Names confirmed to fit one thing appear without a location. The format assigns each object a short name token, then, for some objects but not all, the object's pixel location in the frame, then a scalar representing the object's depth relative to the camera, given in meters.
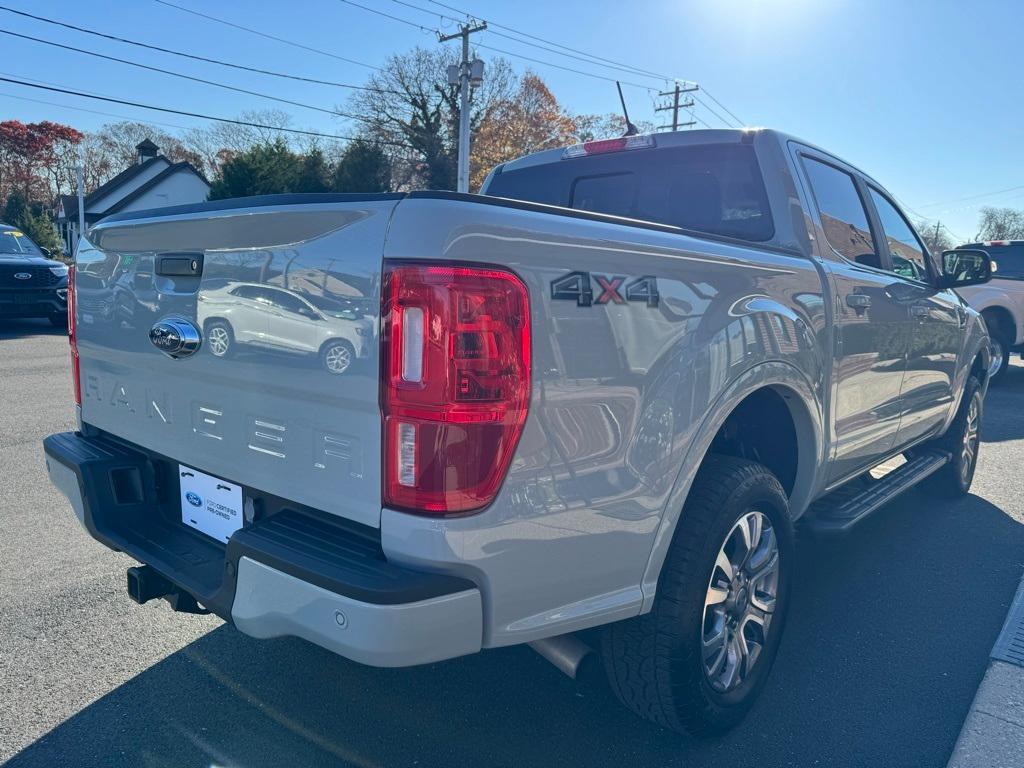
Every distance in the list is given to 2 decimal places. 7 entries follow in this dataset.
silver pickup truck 1.66
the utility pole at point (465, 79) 26.89
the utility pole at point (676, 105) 43.42
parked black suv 11.95
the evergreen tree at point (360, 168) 42.06
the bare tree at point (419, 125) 44.44
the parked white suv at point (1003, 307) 11.43
